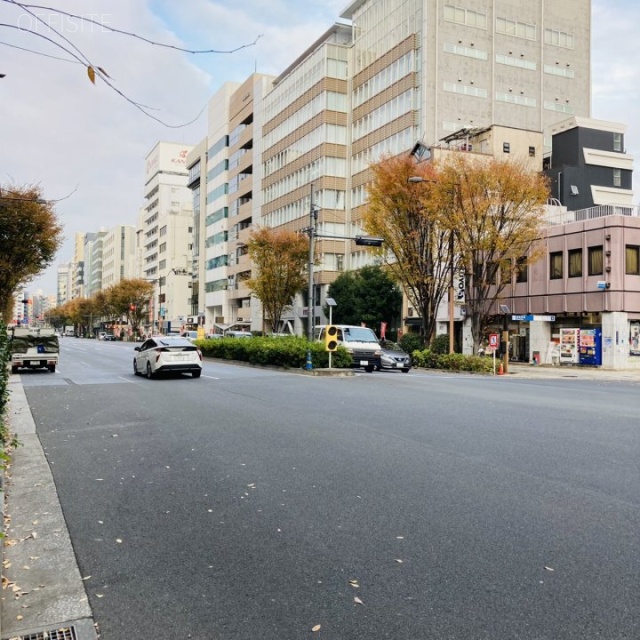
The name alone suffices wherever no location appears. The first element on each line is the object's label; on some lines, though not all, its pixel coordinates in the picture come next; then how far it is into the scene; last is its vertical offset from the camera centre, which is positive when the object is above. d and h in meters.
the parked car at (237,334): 49.56 -0.51
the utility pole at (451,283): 31.84 +2.39
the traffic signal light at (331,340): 24.28 -0.47
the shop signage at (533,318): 38.22 +0.63
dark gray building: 52.78 +14.07
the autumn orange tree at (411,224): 32.72 +5.53
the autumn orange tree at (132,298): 106.56 +5.13
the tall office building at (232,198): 79.50 +18.15
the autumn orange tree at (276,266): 53.31 +5.24
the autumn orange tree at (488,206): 31.84 +6.23
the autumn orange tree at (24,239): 33.25 +4.83
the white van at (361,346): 29.09 -0.84
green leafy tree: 53.00 +2.45
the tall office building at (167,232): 124.44 +20.52
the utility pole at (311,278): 30.39 +2.46
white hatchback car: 21.58 -1.04
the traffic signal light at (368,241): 28.92 +4.03
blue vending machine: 35.34 -1.03
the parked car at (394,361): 29.61 -1.55
